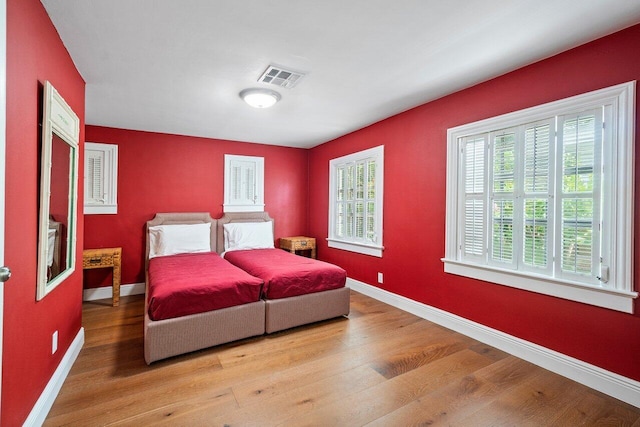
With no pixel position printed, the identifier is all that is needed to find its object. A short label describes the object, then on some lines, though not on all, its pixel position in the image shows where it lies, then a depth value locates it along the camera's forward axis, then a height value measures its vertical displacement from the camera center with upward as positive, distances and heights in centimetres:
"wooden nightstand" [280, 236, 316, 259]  500 -53
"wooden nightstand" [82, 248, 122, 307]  359 -63
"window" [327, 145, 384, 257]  400 +19
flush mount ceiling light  288 +115
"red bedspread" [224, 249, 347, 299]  293 -65
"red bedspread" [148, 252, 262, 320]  237 -67
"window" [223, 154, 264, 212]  489 +49
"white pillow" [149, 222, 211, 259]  400 -39
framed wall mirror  167 +11
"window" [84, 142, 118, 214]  398 +43
